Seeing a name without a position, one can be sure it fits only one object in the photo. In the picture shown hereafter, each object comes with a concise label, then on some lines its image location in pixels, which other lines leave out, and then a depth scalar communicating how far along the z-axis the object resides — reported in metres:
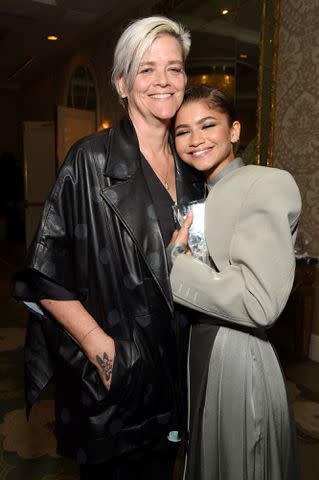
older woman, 1.26
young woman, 1.10
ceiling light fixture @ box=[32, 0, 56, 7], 5.92
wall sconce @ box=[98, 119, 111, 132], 6.95
